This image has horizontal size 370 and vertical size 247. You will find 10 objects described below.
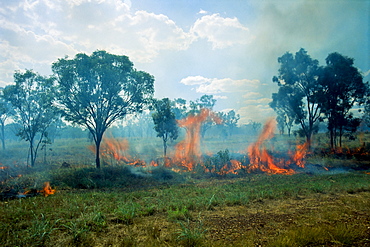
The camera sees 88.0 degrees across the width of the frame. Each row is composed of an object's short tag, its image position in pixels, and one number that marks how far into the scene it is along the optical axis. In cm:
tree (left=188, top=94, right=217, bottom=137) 5019
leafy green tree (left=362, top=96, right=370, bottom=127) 3783
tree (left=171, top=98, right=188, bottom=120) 5266
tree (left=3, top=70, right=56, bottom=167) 2201
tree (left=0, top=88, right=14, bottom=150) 2494
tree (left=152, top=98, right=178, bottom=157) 2797
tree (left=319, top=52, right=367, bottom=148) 2716
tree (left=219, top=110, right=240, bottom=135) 7694
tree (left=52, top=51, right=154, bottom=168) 1875
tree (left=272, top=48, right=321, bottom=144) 2852
